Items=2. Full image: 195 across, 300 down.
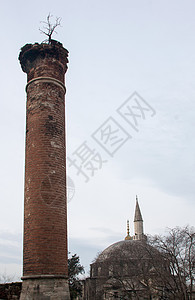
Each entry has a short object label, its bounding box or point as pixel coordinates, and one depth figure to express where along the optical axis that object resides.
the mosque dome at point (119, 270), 24.14
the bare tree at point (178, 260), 16.11
